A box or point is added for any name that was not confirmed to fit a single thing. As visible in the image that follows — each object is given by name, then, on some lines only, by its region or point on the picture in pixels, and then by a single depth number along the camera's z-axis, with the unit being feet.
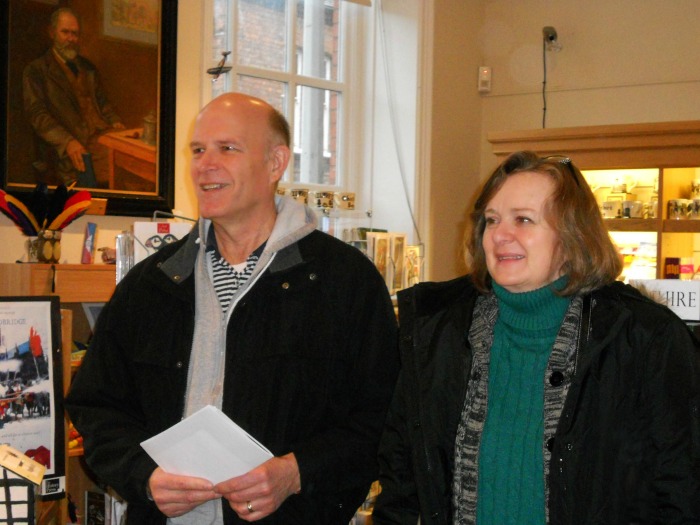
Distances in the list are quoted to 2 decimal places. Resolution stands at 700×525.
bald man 6.21
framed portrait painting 10.82
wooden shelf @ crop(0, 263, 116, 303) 9.19
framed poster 8.21
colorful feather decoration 9.39
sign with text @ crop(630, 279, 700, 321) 6.51
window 14.80
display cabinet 14.80
